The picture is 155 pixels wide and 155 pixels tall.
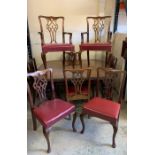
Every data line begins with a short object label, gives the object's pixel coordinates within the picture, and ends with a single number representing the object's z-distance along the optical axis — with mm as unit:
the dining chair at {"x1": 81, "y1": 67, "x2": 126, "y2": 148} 2020
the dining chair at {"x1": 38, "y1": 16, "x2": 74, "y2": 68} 2967
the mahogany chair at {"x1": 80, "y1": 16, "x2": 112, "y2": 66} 3115
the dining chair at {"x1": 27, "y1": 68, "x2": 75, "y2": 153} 1980
